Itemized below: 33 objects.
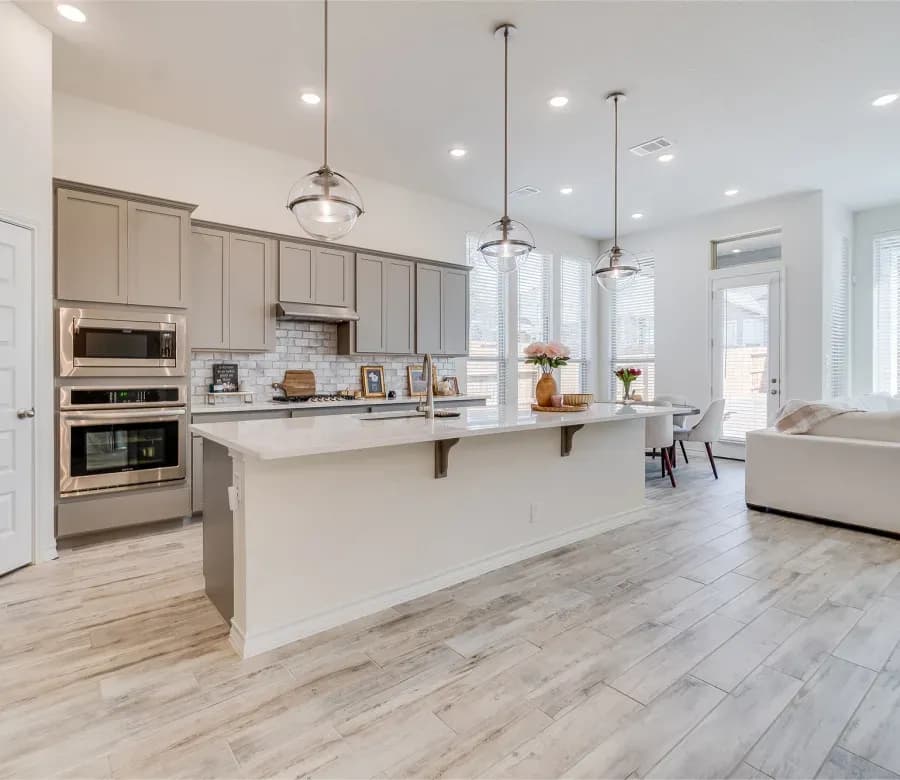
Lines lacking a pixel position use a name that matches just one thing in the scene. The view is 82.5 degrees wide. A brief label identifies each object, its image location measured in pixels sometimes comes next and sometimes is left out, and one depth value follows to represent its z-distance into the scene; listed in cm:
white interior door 298
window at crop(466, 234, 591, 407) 667
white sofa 372
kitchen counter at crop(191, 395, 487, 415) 402
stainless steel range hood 455
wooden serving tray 352
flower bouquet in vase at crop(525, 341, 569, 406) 341
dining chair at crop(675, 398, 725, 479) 548
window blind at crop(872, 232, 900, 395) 625
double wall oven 342
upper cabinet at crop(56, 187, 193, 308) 341
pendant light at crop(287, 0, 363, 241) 249
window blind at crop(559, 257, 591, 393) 767
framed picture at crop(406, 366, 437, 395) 586
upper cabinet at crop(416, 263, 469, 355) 562
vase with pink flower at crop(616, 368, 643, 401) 519
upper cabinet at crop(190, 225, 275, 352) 418
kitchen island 220
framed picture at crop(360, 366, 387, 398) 547
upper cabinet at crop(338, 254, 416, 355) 514
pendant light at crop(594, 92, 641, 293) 396
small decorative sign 453
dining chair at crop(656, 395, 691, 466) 606
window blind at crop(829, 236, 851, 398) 622
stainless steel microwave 340
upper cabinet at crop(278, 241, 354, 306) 464
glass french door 637
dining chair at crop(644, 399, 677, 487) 504
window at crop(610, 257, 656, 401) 768
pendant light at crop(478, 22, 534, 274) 332
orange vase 361
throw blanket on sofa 413
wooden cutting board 492
